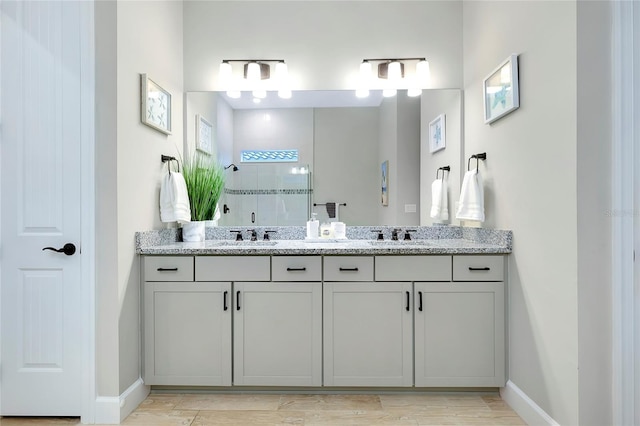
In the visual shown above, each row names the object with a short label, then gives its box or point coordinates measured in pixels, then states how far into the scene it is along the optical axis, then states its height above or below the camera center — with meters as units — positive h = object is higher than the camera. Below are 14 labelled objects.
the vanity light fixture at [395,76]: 2.77 +1.00
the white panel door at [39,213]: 1.97 +0.00
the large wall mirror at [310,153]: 2.85 +0.45
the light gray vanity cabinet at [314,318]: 2.20 -0.60
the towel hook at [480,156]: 2.46 +0.37
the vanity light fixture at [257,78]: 2.79 +0.99
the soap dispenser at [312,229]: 2.79 -0.12
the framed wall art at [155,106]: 2.21 +0.66
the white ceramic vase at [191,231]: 2.65 -0.13
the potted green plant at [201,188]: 2.67 +0.18
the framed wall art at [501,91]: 2.03 +0.70
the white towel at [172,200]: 2.43 +0.08
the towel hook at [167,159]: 2.49 +0.36
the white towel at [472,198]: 2.35 +0.09
